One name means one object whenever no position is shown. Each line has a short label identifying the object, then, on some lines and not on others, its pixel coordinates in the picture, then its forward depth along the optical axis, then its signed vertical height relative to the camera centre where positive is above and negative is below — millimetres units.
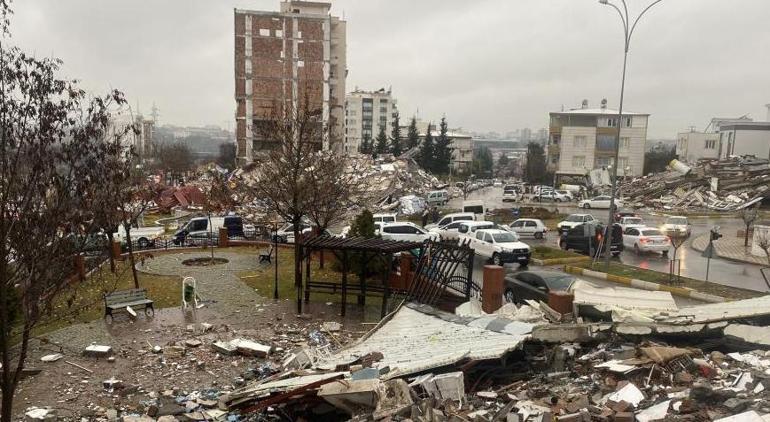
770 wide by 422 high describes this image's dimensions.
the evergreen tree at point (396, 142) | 84625 +1084
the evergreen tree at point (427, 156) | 76688 -944
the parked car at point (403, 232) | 25703 -3947
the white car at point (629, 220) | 32581 -3875
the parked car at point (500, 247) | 21891 -3897
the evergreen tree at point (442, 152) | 76500 -224
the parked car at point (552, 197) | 54094 -4293
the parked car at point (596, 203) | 47406 -4213
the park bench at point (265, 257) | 22652 -4662
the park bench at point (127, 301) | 13832 -4152
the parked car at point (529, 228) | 30172 -4159
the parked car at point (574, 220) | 30216 -3825
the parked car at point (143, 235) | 27175 -5021
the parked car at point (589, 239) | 24297 -3916
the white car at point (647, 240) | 24984 -3874
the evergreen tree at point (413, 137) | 87675 +1995
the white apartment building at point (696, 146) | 81938 +1836
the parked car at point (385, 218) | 31053 -3967
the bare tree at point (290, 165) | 18953 -738
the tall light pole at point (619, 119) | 19719 +1388
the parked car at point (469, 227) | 25359 -3601
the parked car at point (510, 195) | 56188 -4481
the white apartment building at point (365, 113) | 127062 +8270
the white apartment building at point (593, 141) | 65875 +1695
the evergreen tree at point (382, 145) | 84425 +553
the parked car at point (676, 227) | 27806 -3869
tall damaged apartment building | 63656 +9975
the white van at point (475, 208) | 36031 -3766
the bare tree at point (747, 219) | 26078 -2858
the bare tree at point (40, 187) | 6348 -589
